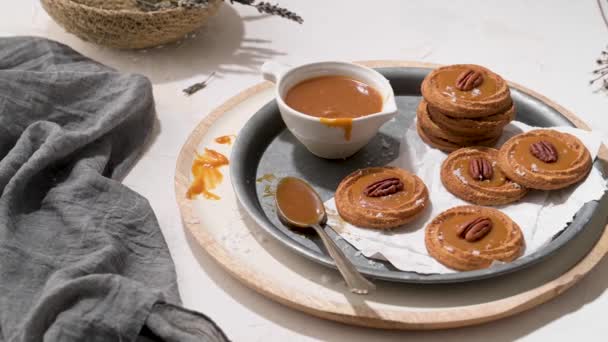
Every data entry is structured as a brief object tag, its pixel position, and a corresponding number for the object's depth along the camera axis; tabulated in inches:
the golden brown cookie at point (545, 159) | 41.7
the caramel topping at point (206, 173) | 43.2
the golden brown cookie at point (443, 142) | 44.0
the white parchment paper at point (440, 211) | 40.5
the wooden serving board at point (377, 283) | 39.3
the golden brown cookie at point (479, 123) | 43.4
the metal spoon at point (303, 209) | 39.8
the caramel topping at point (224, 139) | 45.2
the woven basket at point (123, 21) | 48.3
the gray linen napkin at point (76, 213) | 39.0
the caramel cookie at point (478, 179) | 42.1
